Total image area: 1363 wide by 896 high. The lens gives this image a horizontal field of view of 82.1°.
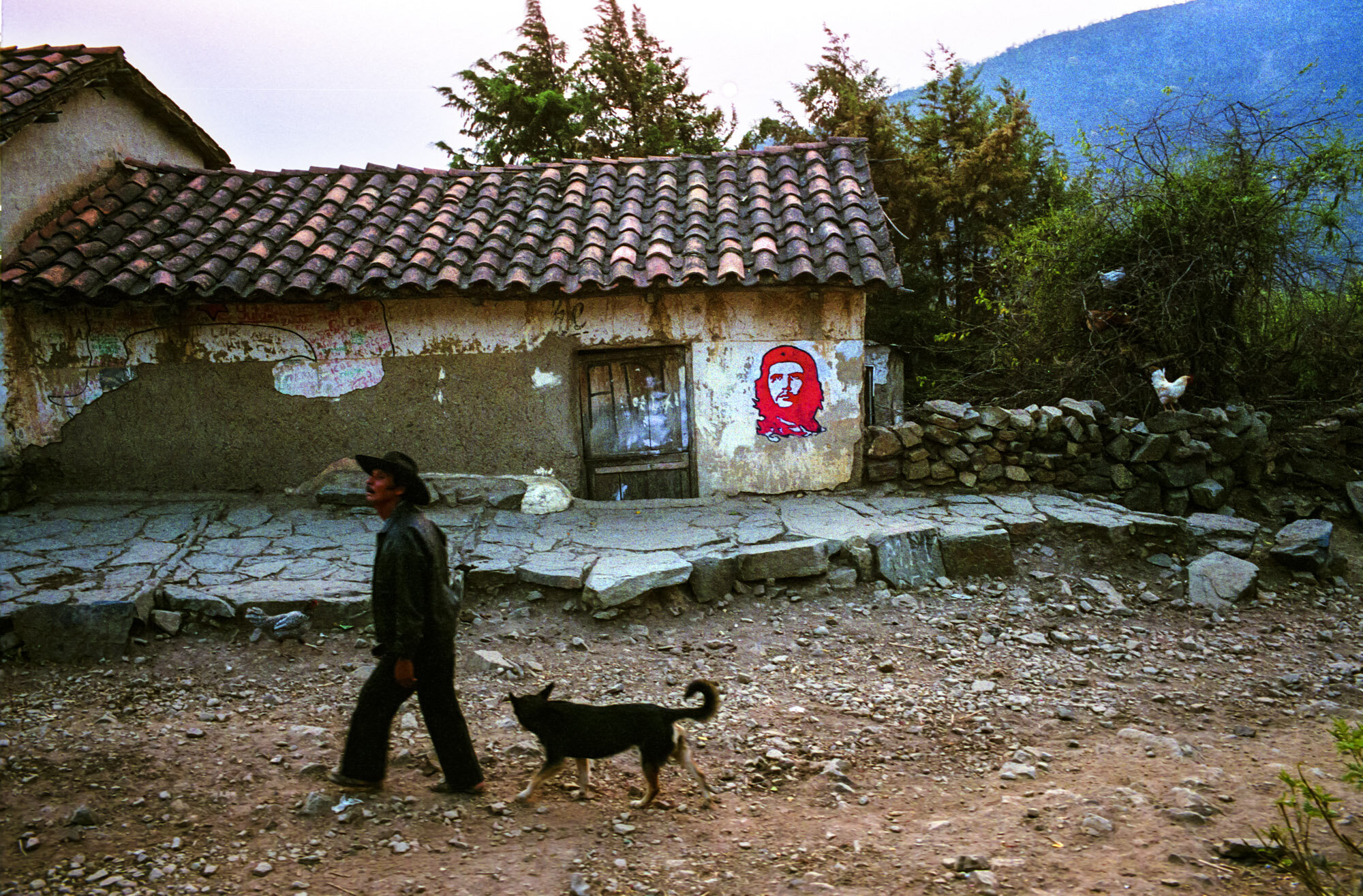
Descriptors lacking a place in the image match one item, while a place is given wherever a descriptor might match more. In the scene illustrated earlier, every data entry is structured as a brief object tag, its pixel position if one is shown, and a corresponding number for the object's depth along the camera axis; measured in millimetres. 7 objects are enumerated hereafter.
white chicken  7828
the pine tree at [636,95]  16609
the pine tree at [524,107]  15844
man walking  3232
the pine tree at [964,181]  15914
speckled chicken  5082
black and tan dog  3199
